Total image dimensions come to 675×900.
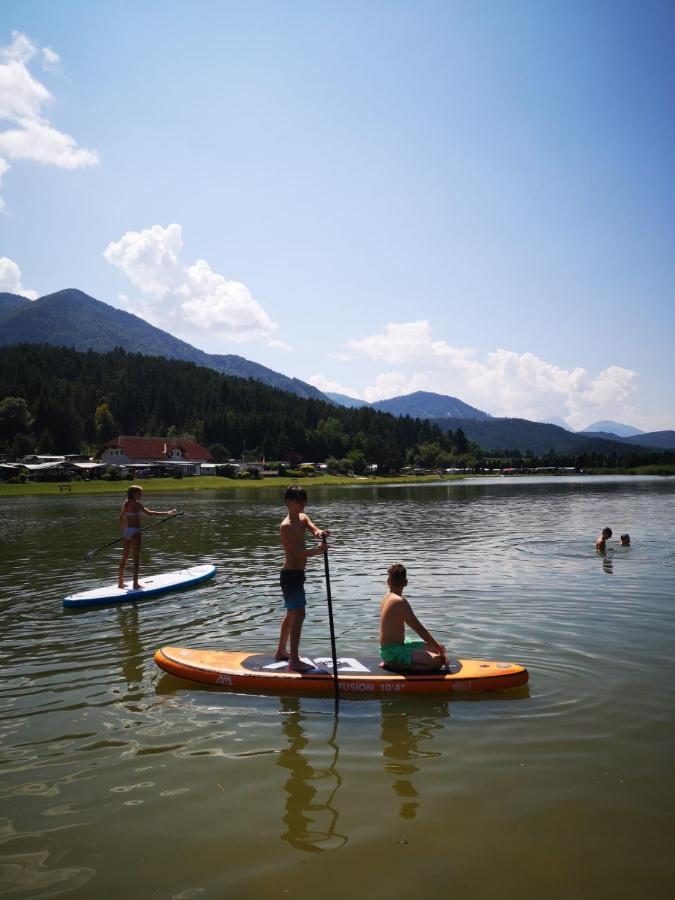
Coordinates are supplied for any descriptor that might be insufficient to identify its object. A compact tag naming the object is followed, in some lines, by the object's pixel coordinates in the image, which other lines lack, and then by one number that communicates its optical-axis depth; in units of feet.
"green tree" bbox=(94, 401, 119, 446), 566.35
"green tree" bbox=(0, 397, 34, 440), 470.80
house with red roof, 479.41
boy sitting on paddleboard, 32.42
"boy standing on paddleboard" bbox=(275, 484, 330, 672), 34.63
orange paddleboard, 31.73
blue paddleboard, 53.78
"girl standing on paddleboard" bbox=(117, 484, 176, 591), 59.21
